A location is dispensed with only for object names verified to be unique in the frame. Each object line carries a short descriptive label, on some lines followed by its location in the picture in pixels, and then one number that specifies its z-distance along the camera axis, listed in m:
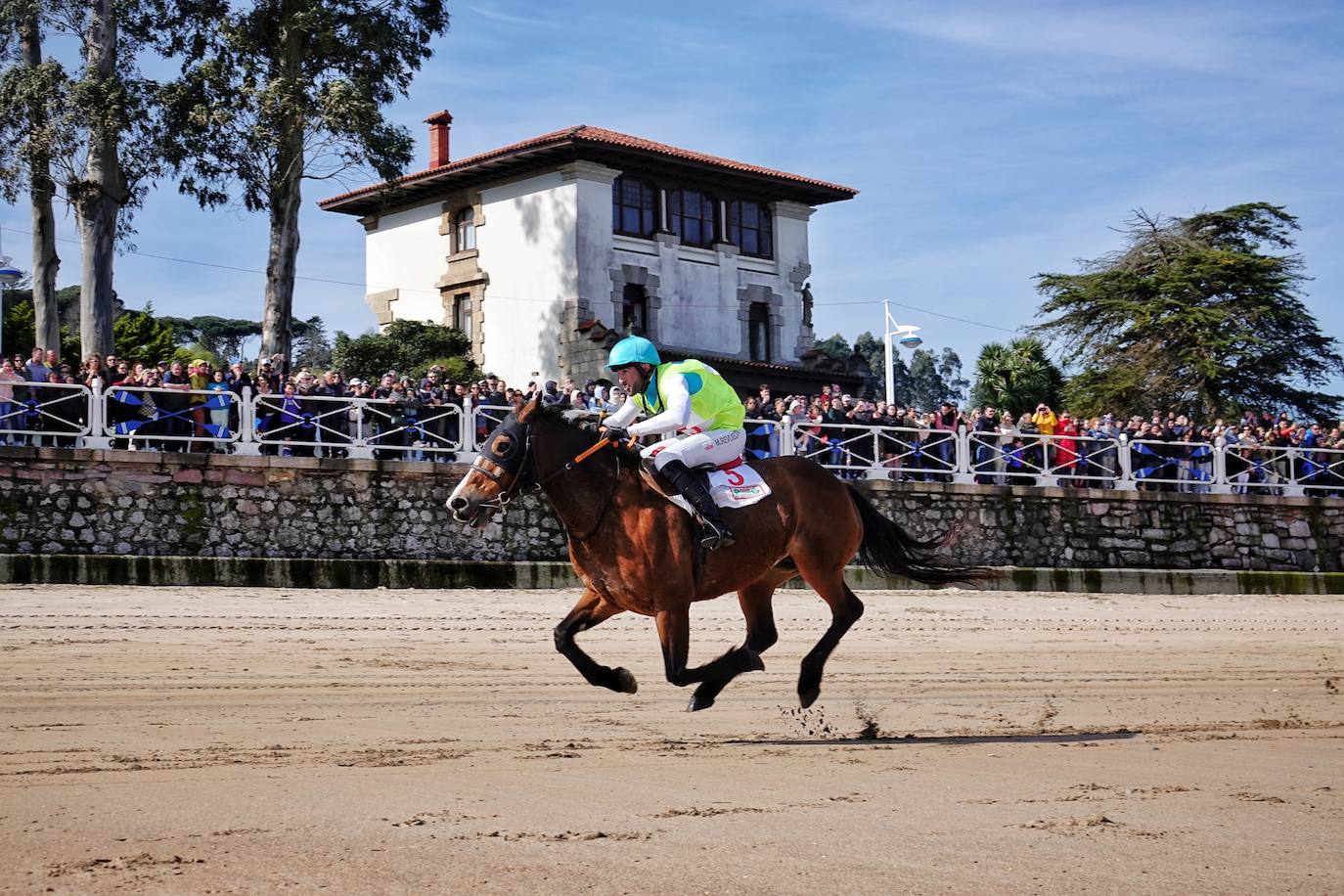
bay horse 9.02
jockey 9.23
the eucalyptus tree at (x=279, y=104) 28.22
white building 40.03
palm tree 44.12
